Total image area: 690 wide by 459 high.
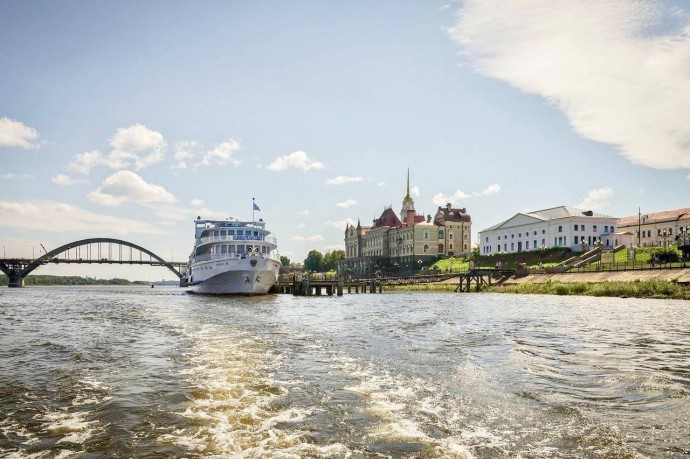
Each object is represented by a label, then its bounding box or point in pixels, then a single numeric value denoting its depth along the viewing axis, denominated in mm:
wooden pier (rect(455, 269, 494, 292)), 78750
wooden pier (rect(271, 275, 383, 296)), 68812
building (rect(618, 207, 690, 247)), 96938
